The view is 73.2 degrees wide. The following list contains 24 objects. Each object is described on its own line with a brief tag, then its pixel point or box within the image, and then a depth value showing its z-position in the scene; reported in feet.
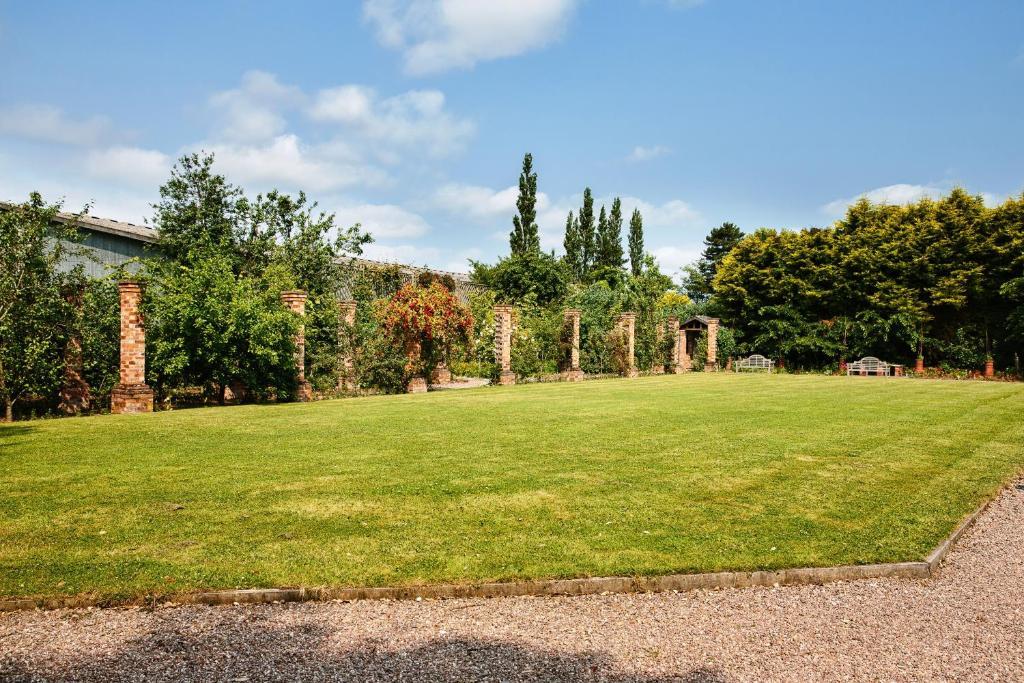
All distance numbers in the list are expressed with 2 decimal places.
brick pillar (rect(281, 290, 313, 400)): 52.26
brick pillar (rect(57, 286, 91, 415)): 41.60
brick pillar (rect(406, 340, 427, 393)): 61.31
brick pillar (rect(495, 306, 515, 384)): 71.46
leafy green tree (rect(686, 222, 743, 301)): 179.88
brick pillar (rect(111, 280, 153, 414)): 41.78
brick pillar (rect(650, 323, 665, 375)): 92.58
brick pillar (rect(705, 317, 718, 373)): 97.60
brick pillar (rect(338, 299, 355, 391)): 58.03
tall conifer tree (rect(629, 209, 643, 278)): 177.78
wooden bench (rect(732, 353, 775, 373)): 98.73
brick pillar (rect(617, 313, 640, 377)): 84.48
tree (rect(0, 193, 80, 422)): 38.73
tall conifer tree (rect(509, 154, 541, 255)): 139.44
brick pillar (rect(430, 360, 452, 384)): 69.72
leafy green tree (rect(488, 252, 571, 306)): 116.88
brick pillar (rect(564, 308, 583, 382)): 77.66
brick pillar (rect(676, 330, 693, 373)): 96.02
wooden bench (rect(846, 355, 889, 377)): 88.84
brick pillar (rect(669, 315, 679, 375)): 93.55
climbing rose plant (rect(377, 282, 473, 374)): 61.31
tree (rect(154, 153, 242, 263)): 69.92
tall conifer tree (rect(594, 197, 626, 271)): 167.43
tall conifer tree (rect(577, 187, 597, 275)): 166.20
